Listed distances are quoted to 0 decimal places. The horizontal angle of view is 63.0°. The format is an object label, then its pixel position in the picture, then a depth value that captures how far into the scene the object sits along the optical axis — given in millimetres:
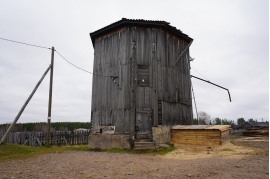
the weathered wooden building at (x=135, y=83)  17469
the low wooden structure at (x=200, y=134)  16719
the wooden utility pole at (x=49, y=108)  17469
